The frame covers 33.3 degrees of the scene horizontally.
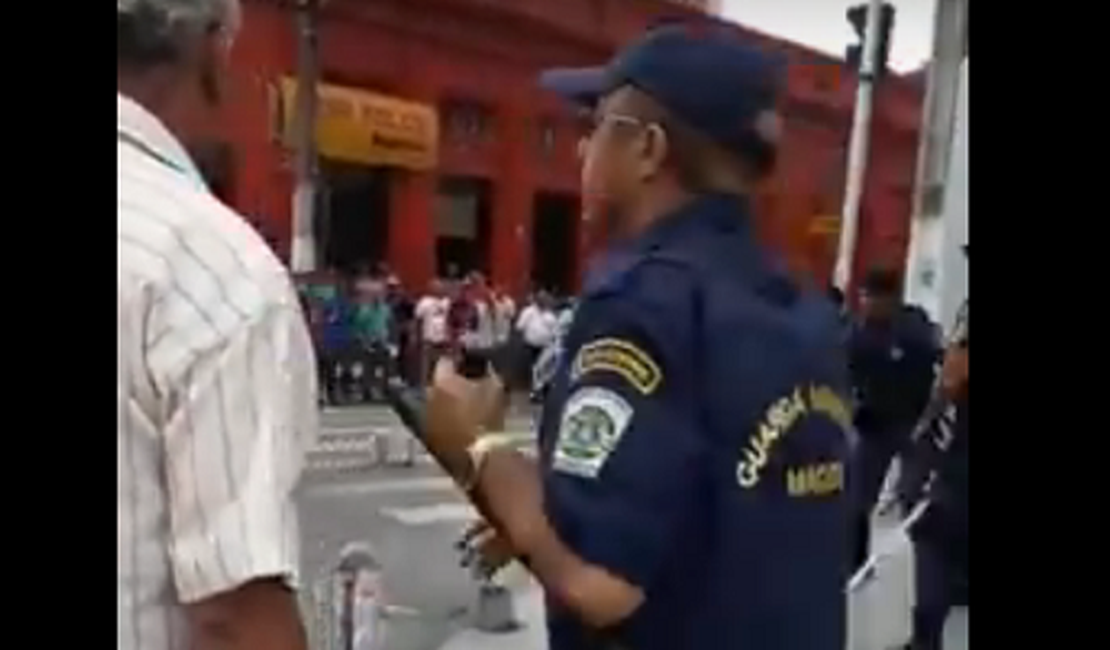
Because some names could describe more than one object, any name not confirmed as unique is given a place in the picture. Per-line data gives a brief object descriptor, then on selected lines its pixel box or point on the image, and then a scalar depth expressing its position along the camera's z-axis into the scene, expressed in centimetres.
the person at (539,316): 2078
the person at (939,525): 533
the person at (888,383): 740
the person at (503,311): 2305
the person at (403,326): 2175
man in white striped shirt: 181
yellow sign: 2688
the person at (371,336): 2142
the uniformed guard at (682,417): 214
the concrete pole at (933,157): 1080
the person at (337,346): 2102
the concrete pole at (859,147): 1387
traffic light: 1377
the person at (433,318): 2136
